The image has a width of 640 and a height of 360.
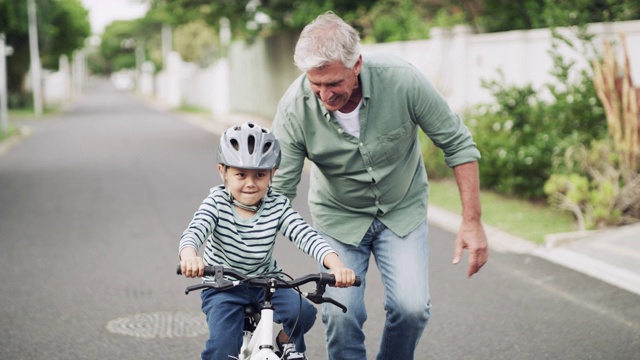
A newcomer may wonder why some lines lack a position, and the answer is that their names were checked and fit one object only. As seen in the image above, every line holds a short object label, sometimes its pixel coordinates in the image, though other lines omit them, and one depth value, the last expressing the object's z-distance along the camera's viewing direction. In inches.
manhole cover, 228.5
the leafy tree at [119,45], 4758.9
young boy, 131.9
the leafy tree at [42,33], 1574.9
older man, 151.4
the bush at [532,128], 413.4
